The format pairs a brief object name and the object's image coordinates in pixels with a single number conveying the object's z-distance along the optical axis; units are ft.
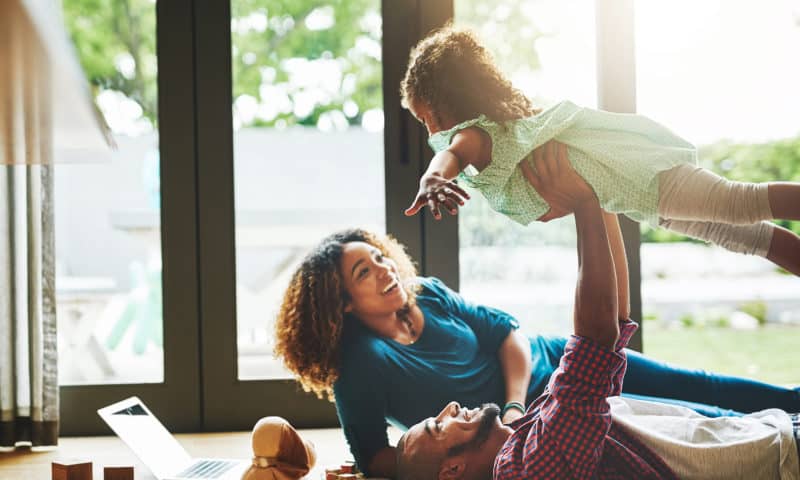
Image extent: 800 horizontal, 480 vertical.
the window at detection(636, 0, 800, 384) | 9.64
